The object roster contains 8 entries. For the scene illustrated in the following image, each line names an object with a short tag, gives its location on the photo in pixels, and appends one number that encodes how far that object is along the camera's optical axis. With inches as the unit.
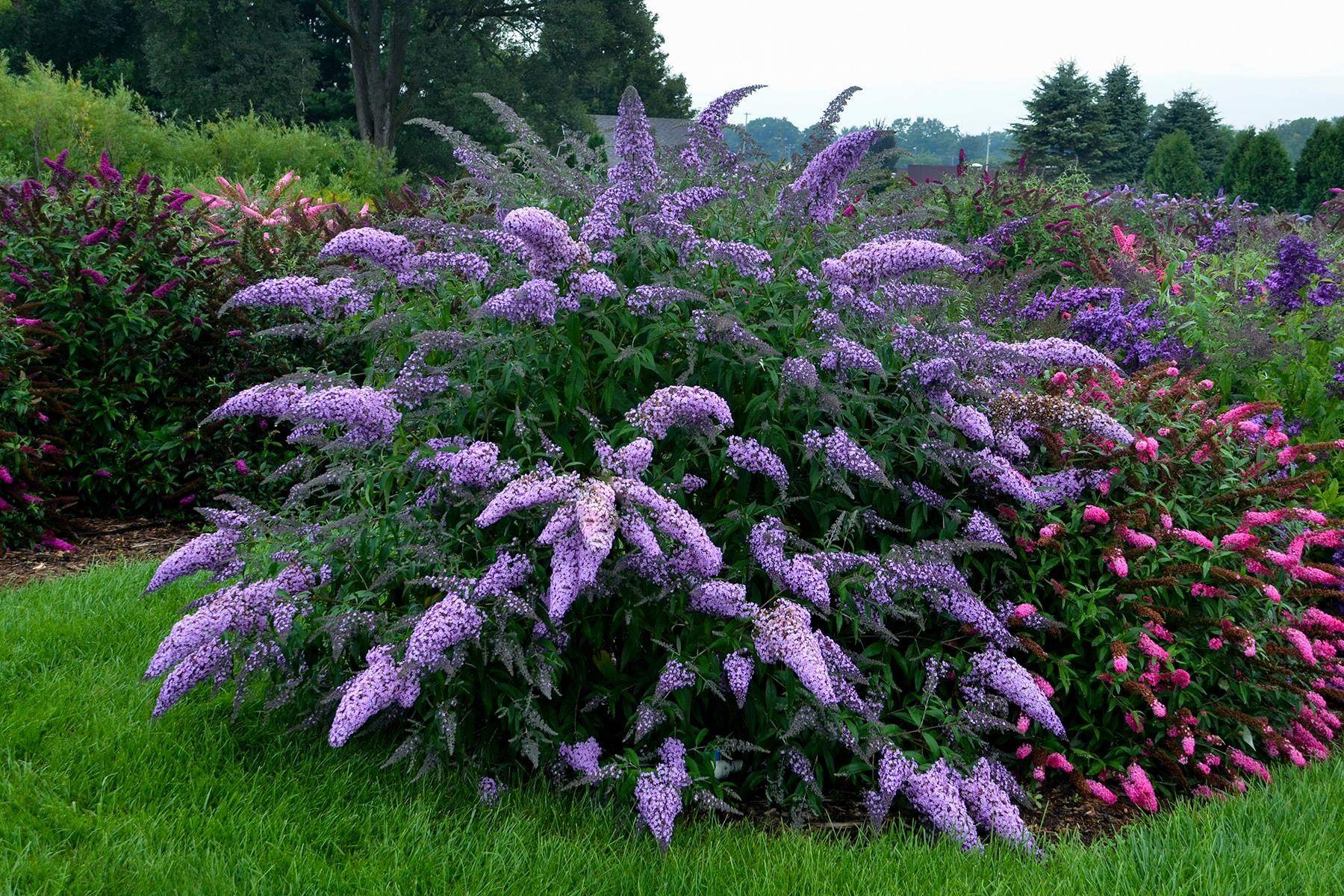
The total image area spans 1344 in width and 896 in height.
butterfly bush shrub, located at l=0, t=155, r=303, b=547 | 251.9
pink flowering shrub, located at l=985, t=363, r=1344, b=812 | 152.7
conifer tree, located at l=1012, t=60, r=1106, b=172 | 1854.1
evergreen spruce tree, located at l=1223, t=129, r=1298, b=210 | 1269.7
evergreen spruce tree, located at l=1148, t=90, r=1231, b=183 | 2026.3
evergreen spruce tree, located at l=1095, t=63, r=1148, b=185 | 2003.0
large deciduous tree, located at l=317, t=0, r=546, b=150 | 1416.1
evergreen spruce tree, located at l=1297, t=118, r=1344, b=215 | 1247.5
